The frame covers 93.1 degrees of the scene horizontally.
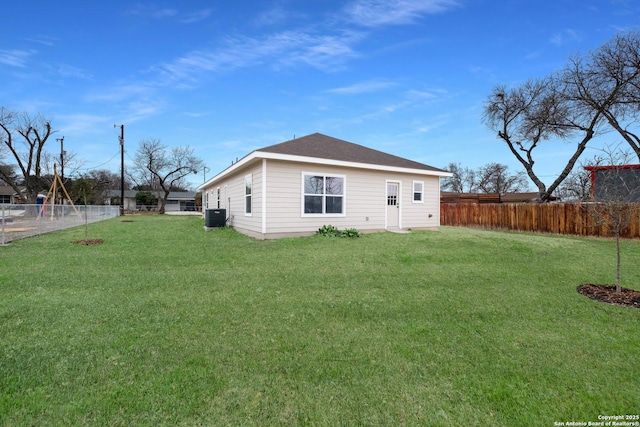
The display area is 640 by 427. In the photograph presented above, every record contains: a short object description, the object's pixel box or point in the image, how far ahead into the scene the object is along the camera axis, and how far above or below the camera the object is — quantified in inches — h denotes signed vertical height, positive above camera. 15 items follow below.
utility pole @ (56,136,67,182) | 1247.5 +225.6
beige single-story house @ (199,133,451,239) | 383.6 +27.8
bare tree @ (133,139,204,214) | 1535.4 +239.8
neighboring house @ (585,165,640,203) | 558.6 +59.7
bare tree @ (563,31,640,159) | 621.6 +286.6
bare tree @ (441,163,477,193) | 1867.6 +173.9
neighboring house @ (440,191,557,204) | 852.0 +30.8
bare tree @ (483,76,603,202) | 755.4 +241.2
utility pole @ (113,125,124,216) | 1179.9 +220.1
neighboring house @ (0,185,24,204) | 1800.0 +80.3
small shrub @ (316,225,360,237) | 398.3 -31.1
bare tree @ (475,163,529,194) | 1744.6 +167.8
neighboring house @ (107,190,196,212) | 2034.4 +61.7
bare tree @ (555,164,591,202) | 734.5 +69.1
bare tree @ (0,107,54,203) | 1130.3 +258.4
